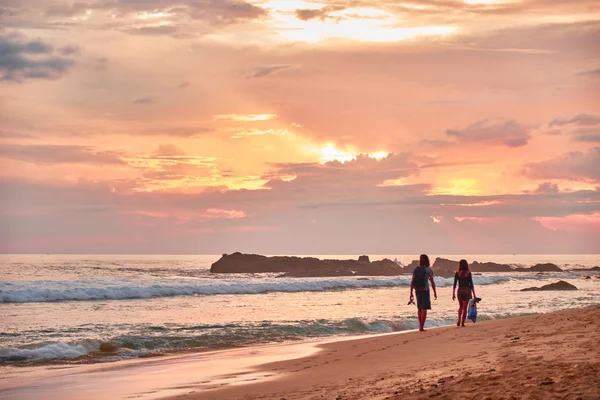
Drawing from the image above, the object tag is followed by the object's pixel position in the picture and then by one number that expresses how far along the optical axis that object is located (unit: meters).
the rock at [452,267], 95.06
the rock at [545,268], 114.52
